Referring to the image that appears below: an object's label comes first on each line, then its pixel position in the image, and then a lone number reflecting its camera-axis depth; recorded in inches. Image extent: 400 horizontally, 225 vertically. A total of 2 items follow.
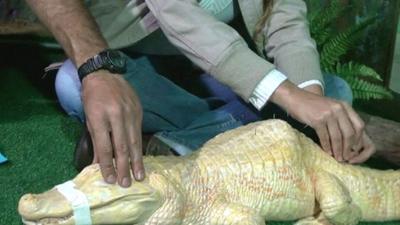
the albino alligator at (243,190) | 51.0
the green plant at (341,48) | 98.7
